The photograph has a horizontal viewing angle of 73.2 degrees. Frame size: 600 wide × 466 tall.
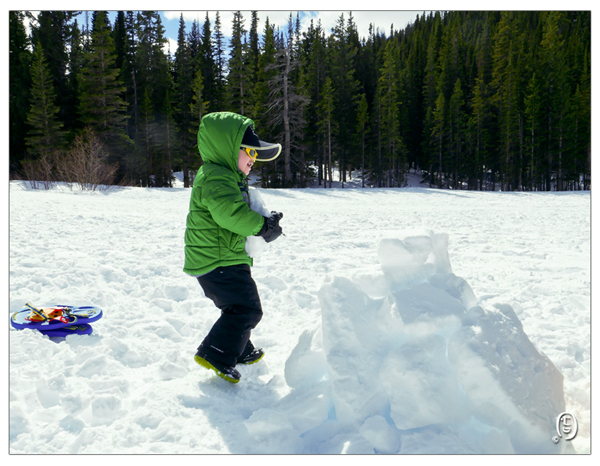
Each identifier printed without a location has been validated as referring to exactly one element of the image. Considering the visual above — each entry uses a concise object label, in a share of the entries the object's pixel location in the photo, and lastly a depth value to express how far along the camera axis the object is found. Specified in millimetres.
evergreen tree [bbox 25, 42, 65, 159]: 24750
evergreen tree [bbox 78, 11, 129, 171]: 26844
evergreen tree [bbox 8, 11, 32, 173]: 26609
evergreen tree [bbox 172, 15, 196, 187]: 32916
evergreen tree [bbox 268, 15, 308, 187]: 23266
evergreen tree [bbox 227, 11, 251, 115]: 27188
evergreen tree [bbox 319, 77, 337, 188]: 30281
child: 2449
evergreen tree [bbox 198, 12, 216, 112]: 39750
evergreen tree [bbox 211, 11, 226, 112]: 36844
